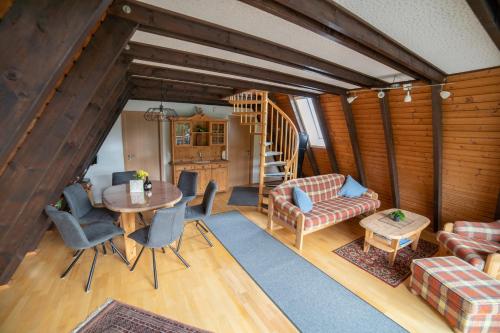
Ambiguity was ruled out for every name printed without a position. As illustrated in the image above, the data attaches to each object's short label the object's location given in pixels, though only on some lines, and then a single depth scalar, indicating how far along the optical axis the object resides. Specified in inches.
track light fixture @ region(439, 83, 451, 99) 105.0
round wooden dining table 103.1
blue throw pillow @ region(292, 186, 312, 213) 136.8
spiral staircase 164.7
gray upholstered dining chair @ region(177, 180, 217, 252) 122.0
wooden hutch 208.7
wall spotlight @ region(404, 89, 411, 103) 114.3
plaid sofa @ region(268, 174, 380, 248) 129.4
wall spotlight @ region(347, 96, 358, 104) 144.6
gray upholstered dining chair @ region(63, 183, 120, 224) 114.3
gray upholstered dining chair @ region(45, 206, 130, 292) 85.3
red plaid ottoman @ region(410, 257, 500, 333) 75.3
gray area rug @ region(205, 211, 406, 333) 81.7
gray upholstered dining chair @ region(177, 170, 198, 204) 153.2
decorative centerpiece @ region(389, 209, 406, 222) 127.6
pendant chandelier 185.4
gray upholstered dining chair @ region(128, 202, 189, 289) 91.8
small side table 114.5
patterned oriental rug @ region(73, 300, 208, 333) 76.7
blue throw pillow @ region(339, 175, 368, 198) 171.2
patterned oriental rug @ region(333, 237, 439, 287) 108.7
